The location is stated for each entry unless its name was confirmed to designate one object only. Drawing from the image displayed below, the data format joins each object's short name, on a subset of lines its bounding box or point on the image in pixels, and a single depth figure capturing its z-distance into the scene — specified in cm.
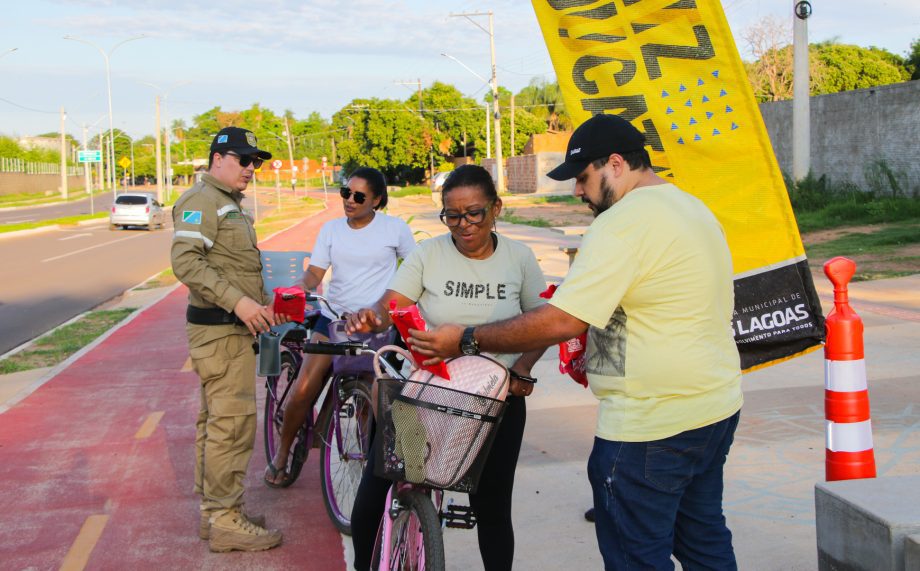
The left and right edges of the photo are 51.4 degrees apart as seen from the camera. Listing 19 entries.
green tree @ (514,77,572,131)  8744
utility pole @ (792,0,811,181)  2011
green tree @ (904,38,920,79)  4647
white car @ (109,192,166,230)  3631
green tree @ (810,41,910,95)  4969
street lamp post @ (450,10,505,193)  4800
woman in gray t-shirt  370
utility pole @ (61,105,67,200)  7194
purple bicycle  484
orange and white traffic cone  378
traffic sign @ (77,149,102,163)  5316
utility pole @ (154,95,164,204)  5815
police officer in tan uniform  463
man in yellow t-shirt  279
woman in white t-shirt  543
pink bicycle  304
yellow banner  408
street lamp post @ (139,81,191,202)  6850
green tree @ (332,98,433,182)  7669
